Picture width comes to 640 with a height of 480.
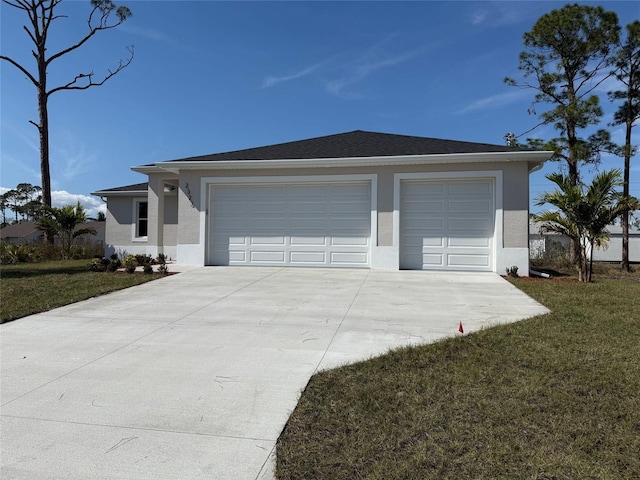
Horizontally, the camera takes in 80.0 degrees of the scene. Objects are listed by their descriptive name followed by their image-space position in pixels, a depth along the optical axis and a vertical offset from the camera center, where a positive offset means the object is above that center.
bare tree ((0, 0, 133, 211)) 17.86 +7.82
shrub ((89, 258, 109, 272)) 11.09 -0.74
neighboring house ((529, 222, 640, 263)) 16.84 +0.07
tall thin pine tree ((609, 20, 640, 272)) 15.36 +6.54
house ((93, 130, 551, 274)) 10.64 +1.17
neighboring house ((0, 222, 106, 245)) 33.88 +0.83
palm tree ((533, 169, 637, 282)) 9.52 +0.99
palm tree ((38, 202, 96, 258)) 16.23 +0.77
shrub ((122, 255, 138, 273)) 10.68 -0.68
